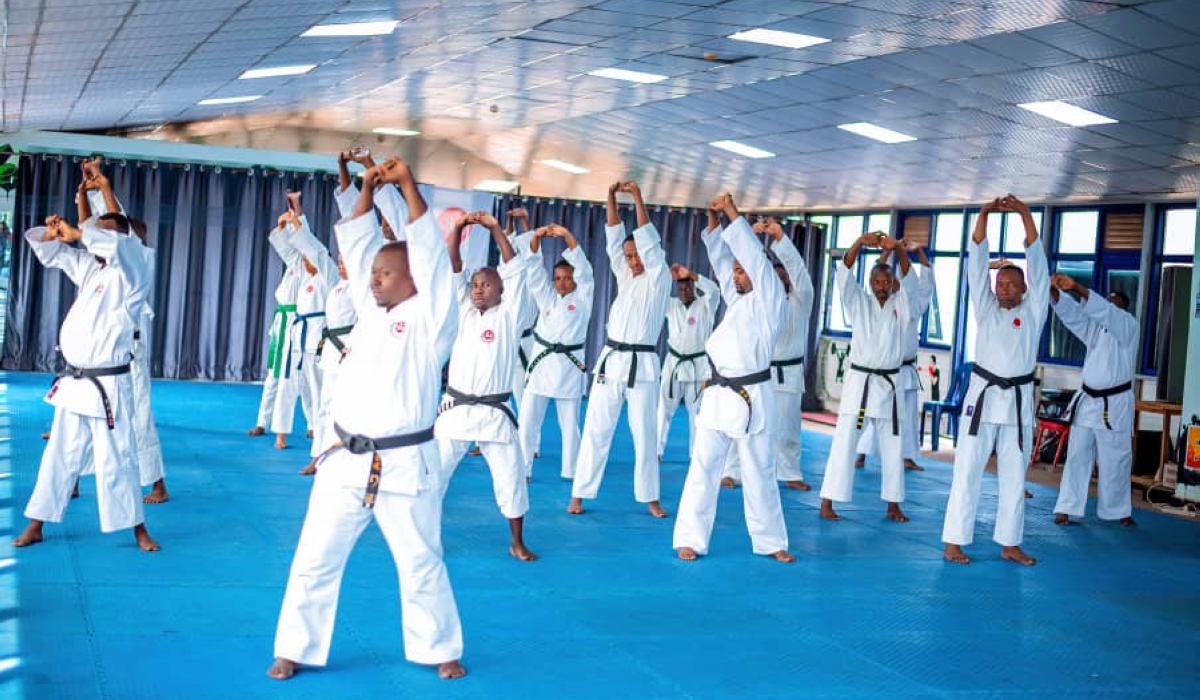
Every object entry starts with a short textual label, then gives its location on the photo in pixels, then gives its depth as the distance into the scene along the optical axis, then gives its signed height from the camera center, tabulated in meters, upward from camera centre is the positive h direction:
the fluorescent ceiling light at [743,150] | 11.58 +1.76
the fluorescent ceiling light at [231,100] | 10.78 +1.78
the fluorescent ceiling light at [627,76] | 9.19 +1.91
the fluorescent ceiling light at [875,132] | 9.85 +1.72
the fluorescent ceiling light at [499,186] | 14.50 +1.55
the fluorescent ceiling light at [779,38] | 7.30 +1.82
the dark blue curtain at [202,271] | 11.84 +0.25
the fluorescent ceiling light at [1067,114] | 8.26 +1.67
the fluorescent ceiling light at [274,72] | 9.05 +1.73
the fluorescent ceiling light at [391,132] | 13.73 +2.01
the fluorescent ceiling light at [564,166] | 14.22 +1.82
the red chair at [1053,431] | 10.57 -0.72
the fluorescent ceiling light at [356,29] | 7.28 +1.72
